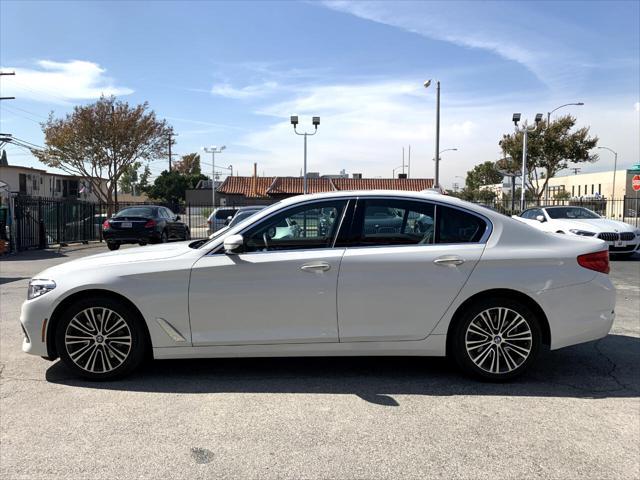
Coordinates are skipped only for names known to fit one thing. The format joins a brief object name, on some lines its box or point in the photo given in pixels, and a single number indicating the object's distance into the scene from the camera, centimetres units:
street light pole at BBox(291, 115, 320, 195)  2692
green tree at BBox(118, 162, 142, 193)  10250
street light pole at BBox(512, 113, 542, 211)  2495
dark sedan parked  1717
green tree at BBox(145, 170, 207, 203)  8619
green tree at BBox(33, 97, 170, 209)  3184
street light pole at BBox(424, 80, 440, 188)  2323
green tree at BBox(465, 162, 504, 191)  7462
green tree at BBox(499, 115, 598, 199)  3422
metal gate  1758
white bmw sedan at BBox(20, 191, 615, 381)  434
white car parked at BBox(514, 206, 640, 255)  1398
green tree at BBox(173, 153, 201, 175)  10519
